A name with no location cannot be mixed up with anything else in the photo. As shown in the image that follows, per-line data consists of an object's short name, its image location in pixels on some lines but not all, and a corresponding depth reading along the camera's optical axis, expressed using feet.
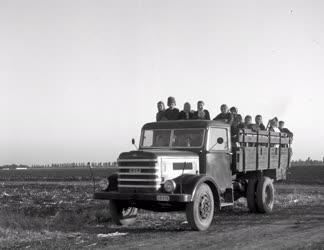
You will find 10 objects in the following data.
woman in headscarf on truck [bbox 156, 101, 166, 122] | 44.04
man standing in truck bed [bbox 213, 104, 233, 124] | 44.81
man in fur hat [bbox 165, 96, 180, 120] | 43.96
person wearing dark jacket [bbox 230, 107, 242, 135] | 45.53
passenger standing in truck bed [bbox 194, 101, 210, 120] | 43.65
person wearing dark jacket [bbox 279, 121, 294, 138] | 55.77
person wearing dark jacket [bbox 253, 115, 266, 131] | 51.58
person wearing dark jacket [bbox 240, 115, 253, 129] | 46.78
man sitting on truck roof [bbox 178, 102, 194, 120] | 44.06
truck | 35.22
